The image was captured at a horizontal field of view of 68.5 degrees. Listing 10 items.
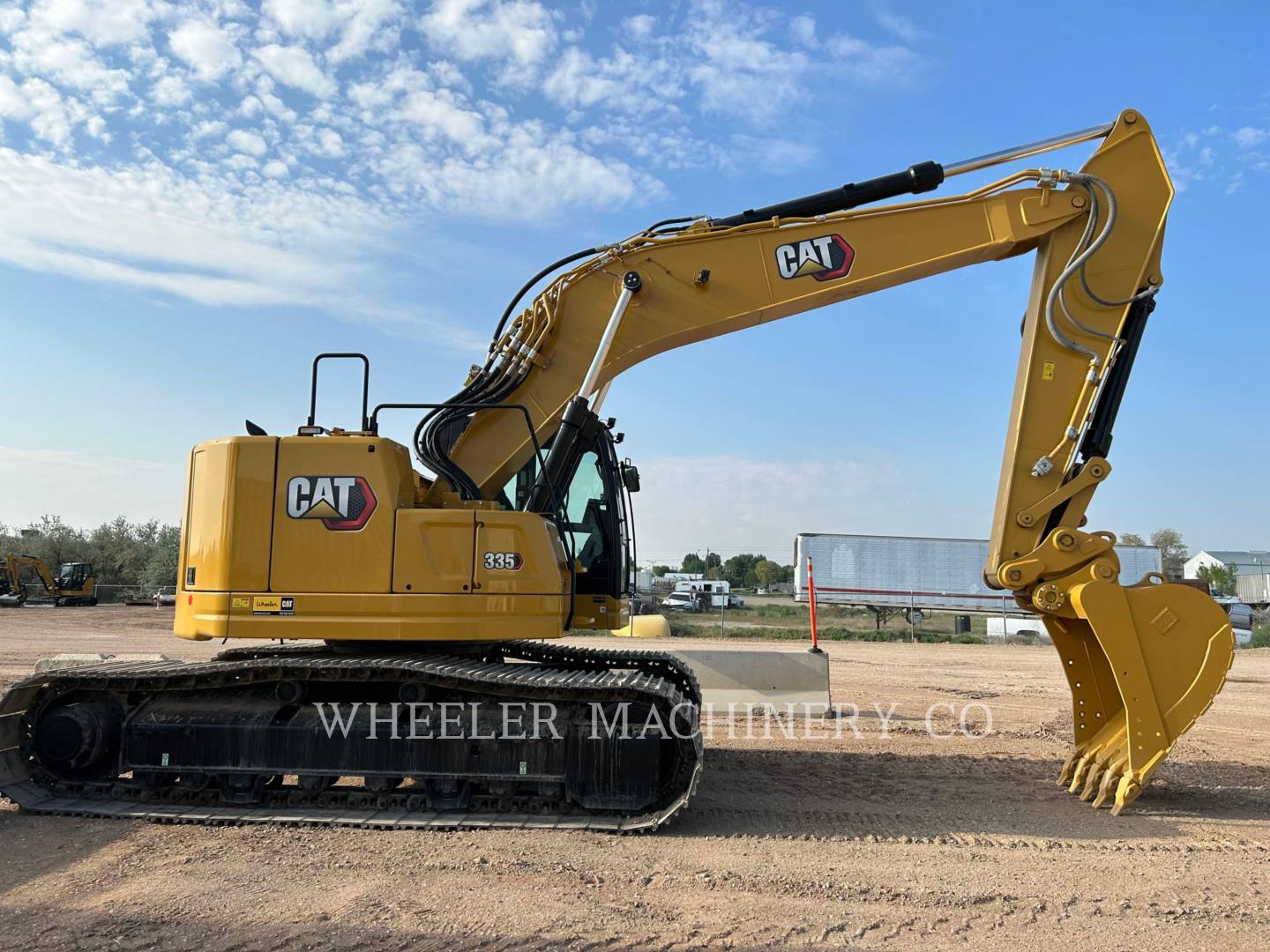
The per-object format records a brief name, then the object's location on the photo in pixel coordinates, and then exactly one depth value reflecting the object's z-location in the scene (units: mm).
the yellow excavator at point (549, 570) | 6570
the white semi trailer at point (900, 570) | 35562
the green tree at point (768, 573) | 101062
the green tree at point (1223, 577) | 63875
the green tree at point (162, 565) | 46625
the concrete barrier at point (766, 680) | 10828
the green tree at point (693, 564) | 105994
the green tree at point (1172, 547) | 80944
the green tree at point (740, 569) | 109312
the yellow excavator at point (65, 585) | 39406
